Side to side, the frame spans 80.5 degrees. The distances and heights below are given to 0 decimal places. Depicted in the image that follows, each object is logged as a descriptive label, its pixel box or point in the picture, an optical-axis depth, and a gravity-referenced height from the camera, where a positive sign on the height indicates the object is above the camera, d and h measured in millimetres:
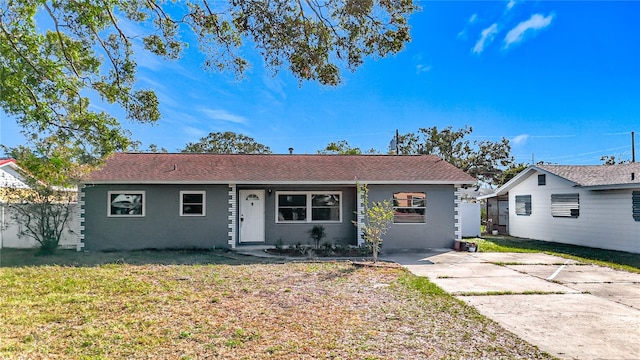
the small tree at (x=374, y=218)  10445 -478
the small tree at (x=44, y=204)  10852 -44
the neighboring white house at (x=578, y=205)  12797 -100
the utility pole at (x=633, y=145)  33719 +5063
